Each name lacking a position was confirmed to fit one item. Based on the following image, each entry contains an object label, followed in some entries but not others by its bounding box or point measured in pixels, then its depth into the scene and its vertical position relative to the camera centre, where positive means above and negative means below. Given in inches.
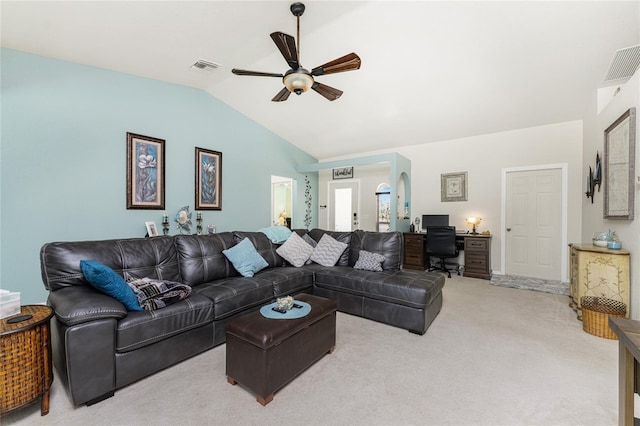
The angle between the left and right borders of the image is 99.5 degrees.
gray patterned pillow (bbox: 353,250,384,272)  136.9 -25.5
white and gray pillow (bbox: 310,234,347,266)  150.4 -22.5
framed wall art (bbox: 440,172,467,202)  217.5 +21.4
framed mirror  105.3 +20.2
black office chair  196.2 -21.6
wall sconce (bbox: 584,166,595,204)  150.5 +16.1
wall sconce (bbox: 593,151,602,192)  138.4 +21.0
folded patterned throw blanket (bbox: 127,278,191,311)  82.6 -26.3
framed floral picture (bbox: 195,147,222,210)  185.3 +22.4
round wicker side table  56.7 -33.4
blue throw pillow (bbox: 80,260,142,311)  75.0 -20.4
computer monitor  218.8 -6.1
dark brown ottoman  67.4 -37.3
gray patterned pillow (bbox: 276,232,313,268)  147.6 -21.7
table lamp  208.7 -7.1
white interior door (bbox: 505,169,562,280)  184.2 -7.3
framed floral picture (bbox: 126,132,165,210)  152.7 +22.7
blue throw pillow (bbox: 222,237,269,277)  124.3 -22.1
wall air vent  115.9 +68.5
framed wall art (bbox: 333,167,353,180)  283.7 +41.1
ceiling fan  94.9 +54.7
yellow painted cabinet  108.1 -25.1
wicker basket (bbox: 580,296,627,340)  103.1 -39.2
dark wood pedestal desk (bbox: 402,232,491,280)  195.9 -30.2
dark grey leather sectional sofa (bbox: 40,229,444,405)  66.4 -30.2
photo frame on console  159.9 -10.9
